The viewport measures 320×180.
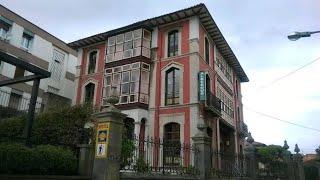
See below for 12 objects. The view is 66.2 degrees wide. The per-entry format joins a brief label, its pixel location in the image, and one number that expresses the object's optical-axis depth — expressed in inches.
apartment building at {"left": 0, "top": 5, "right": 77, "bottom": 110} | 755.6
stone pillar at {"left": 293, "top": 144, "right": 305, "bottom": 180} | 502.4
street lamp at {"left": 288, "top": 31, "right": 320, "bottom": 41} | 297.3
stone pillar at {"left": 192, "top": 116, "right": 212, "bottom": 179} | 366.7
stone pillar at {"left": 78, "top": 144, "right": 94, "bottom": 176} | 256.4
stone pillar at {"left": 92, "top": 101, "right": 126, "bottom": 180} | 252.9
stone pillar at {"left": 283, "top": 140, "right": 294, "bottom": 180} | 479.2
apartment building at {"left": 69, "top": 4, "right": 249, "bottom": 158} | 629.9
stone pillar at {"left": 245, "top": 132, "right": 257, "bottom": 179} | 433.0
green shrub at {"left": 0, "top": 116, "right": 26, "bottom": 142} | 440.3
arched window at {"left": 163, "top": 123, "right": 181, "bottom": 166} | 623.8
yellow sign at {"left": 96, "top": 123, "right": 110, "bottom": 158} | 256.4
